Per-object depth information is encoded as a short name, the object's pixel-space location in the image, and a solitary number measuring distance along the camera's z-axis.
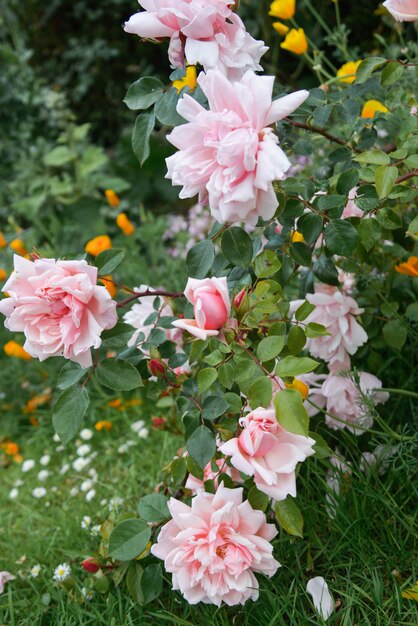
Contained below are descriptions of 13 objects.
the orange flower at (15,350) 2.34
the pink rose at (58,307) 1.05
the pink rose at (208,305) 1.03
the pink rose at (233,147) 0.90
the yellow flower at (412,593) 1.12
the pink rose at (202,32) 1.00
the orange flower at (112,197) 2.67
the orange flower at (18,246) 2.59
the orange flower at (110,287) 1.56
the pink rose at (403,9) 1.12
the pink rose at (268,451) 1.00
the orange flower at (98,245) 2.25
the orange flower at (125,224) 2.50
